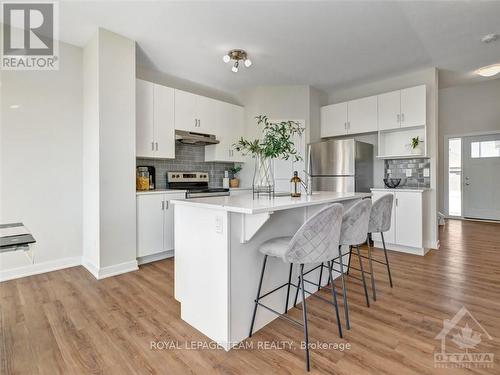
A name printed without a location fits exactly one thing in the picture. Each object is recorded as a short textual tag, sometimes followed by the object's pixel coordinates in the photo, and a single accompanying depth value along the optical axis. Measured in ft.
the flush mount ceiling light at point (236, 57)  10.87
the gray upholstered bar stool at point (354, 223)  6.46
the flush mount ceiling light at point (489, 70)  12.07
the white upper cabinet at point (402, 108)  12.50
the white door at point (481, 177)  18.54
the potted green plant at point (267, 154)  6.68
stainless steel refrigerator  13.34
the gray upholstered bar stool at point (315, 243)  4.99
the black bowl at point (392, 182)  13.57
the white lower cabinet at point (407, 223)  11.89
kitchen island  5.36
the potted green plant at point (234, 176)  15.85
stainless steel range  12.46
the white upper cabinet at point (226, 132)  14.49
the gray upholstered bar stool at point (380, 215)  7.89
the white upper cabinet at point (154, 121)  11.13
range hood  12.50
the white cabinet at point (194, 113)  12.58
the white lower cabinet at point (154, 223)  10.44
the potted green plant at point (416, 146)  13.17
